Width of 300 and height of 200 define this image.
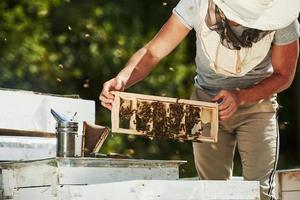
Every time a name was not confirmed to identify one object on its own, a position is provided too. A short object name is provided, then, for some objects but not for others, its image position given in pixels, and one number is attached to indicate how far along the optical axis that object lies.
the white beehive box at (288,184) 7.84
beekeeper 6.74
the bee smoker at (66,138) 6.23
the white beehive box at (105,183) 5.42
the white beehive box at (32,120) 6.83
